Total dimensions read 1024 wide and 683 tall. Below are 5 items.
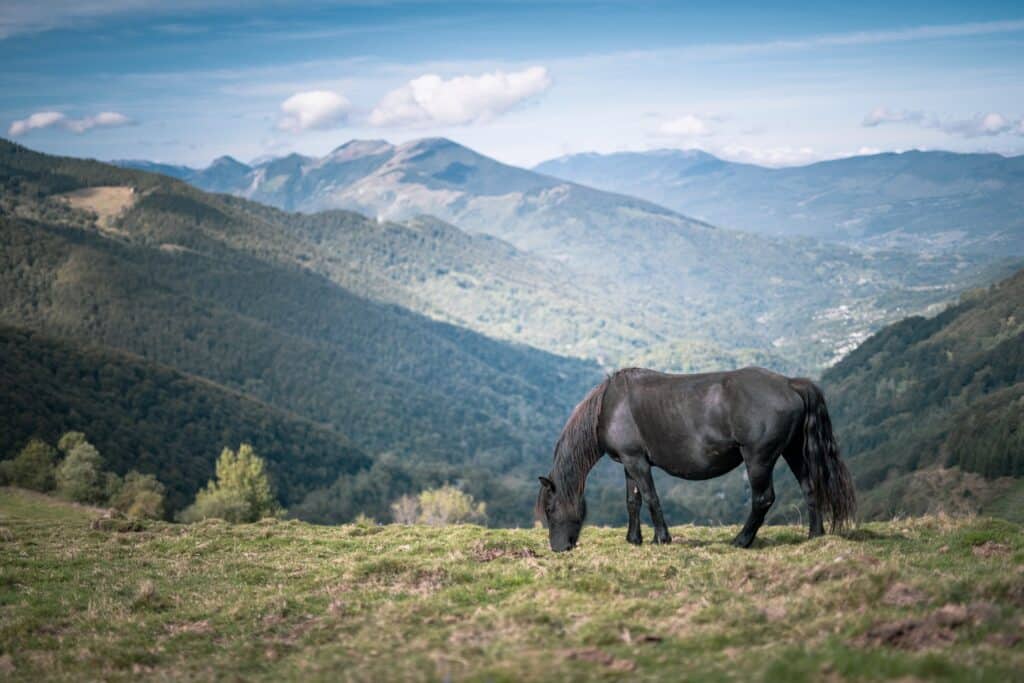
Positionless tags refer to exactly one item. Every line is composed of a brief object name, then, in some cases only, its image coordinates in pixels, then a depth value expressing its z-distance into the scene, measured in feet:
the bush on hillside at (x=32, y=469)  187.92
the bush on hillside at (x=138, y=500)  177.06
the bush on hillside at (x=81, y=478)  175.73
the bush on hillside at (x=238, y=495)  206.66
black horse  46.16
